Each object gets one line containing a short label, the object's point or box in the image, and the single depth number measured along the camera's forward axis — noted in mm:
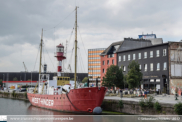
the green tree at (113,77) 49562
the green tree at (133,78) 41938
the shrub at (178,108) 24438
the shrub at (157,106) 26859
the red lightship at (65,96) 31484
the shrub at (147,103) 28230
